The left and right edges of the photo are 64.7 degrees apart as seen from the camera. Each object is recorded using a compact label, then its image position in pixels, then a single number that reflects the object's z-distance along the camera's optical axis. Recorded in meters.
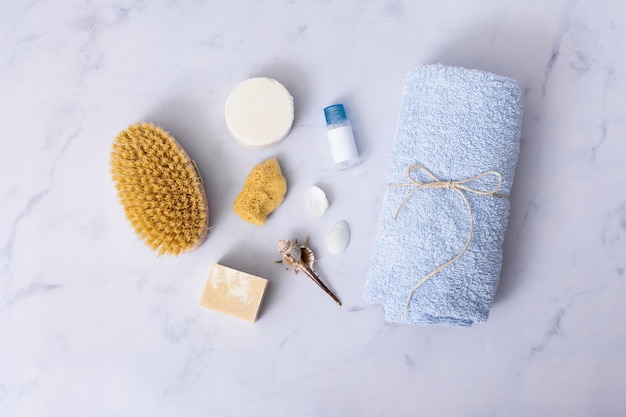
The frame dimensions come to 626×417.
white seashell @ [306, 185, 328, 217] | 0.85
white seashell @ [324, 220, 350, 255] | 0.85
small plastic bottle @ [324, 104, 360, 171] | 0.82
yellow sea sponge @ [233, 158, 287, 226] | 0.83
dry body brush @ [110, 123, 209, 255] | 0.77
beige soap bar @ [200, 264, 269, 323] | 0.82
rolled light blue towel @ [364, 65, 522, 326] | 0.72
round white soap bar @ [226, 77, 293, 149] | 0.82
